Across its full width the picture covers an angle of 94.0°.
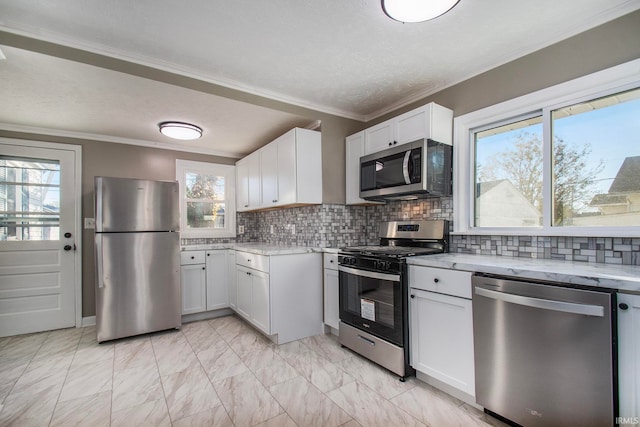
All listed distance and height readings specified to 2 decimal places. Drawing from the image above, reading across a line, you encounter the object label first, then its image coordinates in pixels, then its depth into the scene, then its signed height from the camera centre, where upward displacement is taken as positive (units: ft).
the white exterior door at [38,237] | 10.29 -0.70
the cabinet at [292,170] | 9.76 +1.60
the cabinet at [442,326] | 5.83 -2.32
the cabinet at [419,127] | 7.77 +2.45
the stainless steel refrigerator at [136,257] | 9.46 -1.32
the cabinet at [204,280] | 11.53 -2.53
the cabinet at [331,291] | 9.23 -2.40
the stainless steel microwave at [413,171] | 7.62 +1.20
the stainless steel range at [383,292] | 6.86 -1.95
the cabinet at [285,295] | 9.04 -2.50
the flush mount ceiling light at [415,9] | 4.92 +3.50
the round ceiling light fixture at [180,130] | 10.00 +2.97
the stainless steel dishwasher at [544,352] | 4.23 -2.19
